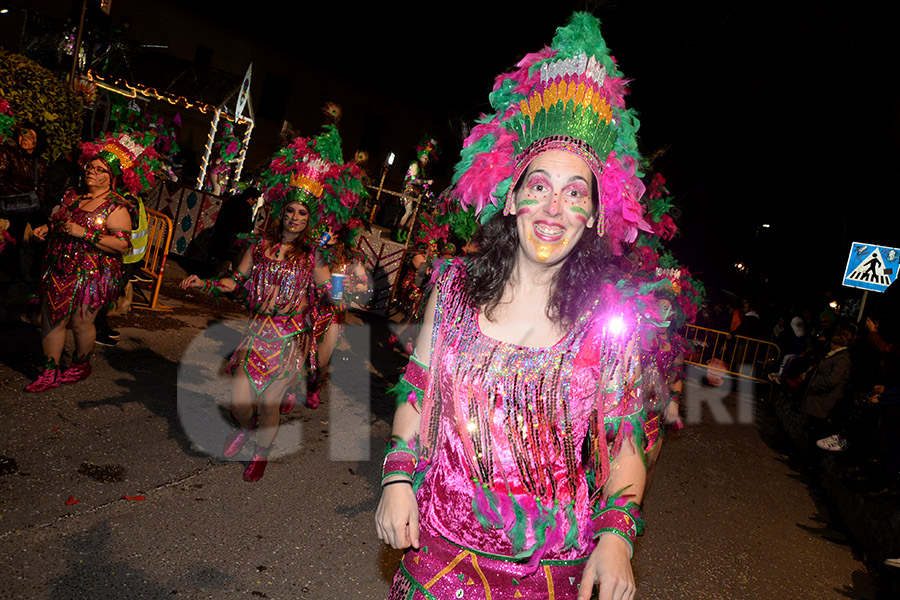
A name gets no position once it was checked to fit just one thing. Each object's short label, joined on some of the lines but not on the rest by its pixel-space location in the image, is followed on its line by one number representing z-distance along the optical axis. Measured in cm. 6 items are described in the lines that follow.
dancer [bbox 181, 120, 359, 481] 447
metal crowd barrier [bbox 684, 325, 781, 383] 1472
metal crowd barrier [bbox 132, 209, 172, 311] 879
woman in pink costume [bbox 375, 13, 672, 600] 173
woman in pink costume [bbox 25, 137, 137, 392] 511
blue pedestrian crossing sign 1063
